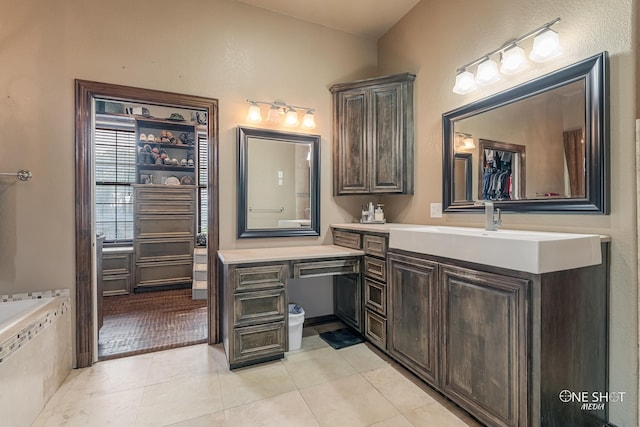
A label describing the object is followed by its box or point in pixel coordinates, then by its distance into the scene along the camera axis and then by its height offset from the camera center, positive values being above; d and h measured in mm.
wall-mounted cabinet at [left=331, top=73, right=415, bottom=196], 2693 +729
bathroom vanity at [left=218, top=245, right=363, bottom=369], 2098 -664
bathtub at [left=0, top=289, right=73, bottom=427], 1424 -814
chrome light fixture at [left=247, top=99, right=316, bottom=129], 2631 +911
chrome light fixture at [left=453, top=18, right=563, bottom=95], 1647 +962
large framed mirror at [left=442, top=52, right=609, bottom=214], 1514 +418
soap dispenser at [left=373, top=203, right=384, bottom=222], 2938 -61
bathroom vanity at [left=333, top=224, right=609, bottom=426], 1290 -595
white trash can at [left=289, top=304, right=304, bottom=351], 2418 -1012
